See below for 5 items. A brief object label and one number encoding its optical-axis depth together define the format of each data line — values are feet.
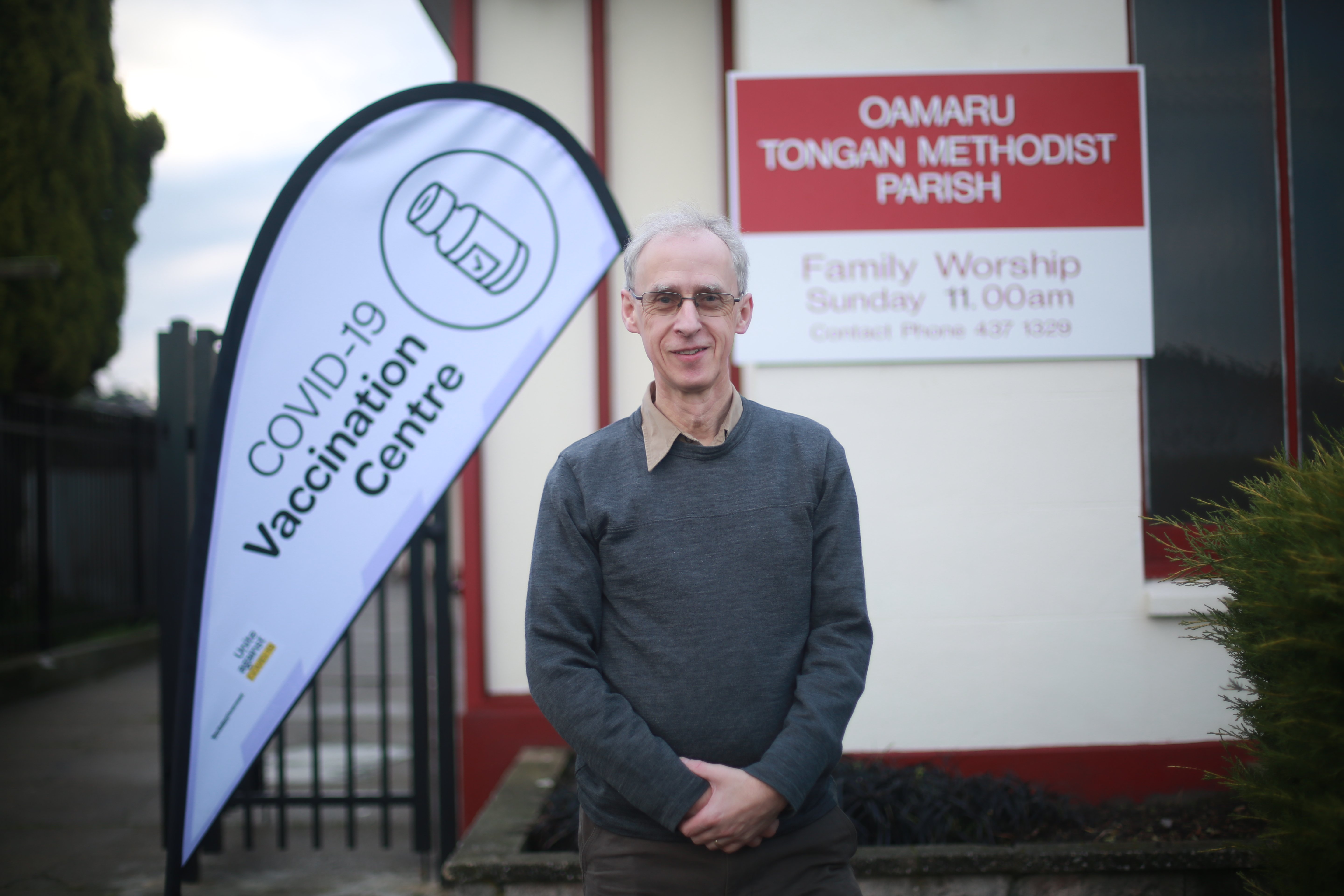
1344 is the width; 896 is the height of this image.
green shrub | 5.77
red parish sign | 12.31
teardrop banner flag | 8.96
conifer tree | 28.30
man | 5.39
